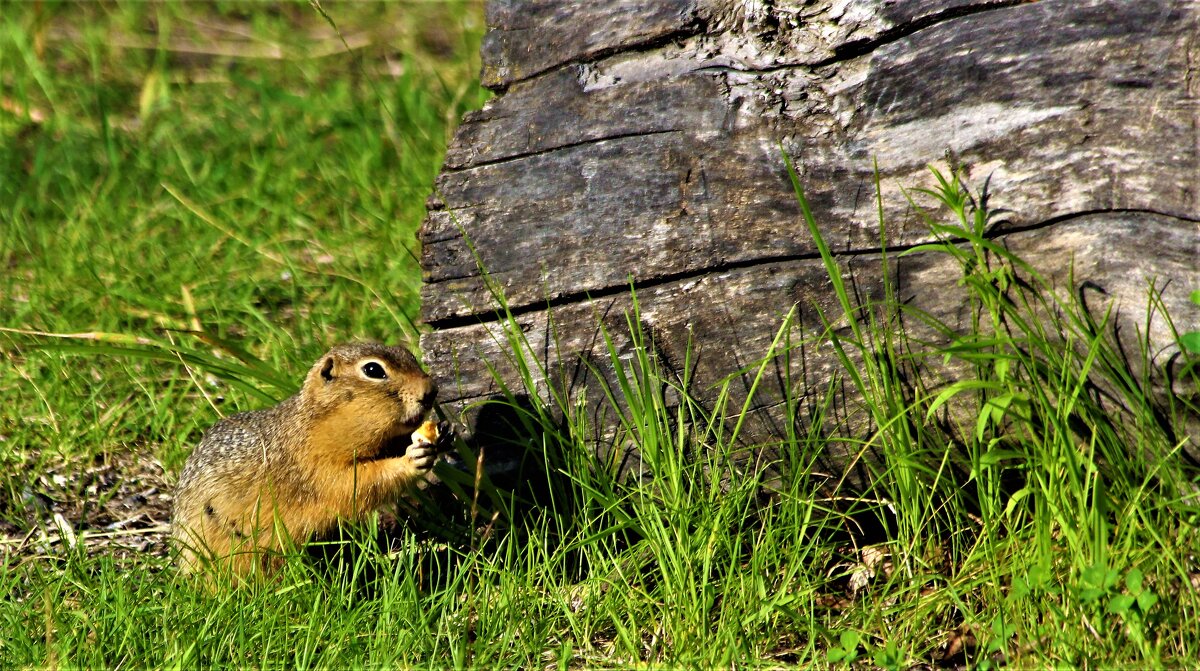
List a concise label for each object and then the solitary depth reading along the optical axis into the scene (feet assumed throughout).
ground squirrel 23.73
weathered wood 20.15
